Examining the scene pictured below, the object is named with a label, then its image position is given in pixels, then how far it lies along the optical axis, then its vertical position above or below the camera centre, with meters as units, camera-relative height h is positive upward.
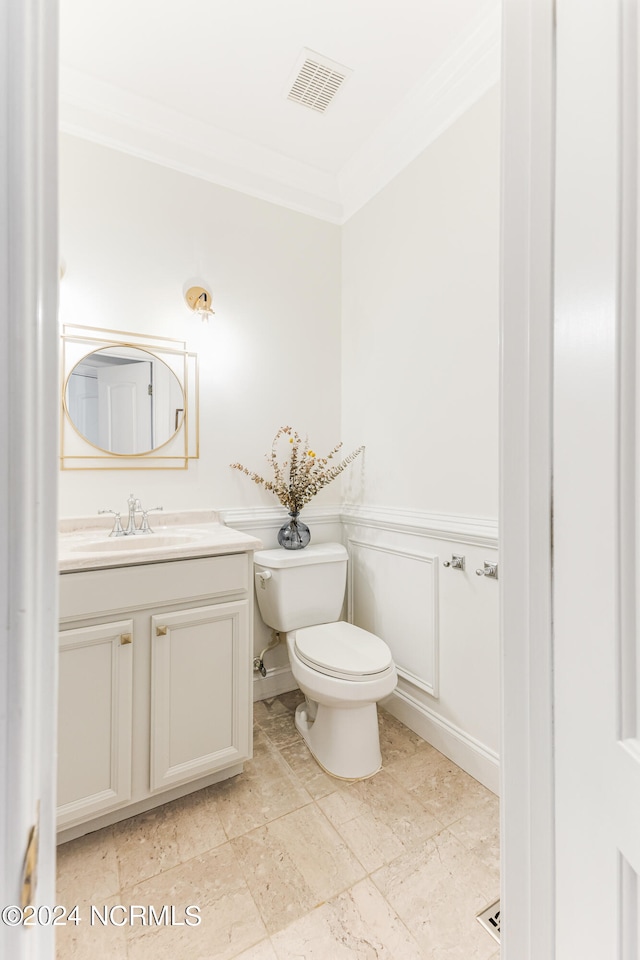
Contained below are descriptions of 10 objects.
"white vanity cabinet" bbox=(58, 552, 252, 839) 1.25 -0.65
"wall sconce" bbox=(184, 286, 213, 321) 1.91 +0.78
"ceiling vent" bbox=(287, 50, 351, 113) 1.60 +1.53
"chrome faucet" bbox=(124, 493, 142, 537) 1.73 -0.15
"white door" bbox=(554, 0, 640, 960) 0.43 -0.01
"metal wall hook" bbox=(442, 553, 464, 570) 1.61 -0.32
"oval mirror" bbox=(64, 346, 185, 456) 1.74 +0.32
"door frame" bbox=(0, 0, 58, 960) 0.29 +0.02
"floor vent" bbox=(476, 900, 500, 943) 1.04 -1.09
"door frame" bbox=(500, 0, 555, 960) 0.56 +0.00
